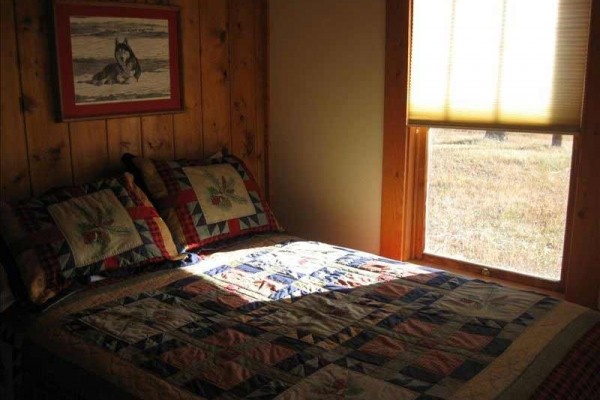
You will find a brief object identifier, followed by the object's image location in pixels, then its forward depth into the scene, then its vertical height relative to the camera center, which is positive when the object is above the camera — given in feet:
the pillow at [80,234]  7.41 -1.80
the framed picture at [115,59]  8.77 +0.41
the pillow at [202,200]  9.13 -1.66
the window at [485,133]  8.44 -0.66
